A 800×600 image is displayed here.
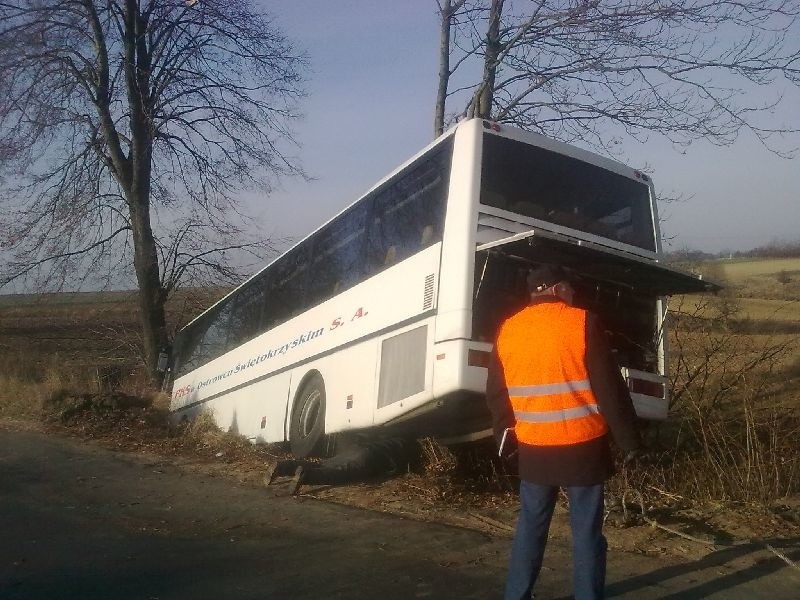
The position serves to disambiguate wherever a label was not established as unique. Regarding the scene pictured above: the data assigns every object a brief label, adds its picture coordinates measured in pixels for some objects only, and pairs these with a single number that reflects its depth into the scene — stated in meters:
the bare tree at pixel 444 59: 13.02
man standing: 3.90
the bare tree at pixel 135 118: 17.86
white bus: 6.66
